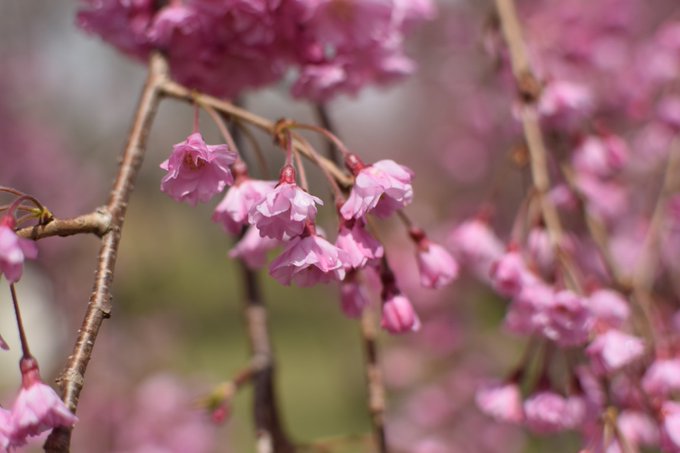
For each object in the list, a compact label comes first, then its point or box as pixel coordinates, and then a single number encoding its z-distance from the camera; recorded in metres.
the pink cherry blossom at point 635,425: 0.75
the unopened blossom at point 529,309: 0.70
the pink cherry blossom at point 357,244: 0.64
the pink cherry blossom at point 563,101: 0.80
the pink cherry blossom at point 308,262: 0.63
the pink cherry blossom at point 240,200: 0.66
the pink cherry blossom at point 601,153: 0.83
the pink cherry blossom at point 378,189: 0.63
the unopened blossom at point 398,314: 0.67
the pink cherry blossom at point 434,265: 0.68
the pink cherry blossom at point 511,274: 0.72
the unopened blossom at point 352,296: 0.67
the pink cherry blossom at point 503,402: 0.75
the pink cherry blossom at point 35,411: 0.61
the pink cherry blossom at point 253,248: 0.69
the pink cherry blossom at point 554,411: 0.72
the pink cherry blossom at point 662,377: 0.73
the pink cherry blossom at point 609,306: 0.73
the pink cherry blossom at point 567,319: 0.69
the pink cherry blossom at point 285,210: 0.63
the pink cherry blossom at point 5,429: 0.61
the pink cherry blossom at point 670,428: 0.70
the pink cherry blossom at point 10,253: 0.61
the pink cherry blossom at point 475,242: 0.82
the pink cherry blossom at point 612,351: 0.70
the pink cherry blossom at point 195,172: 0.64
